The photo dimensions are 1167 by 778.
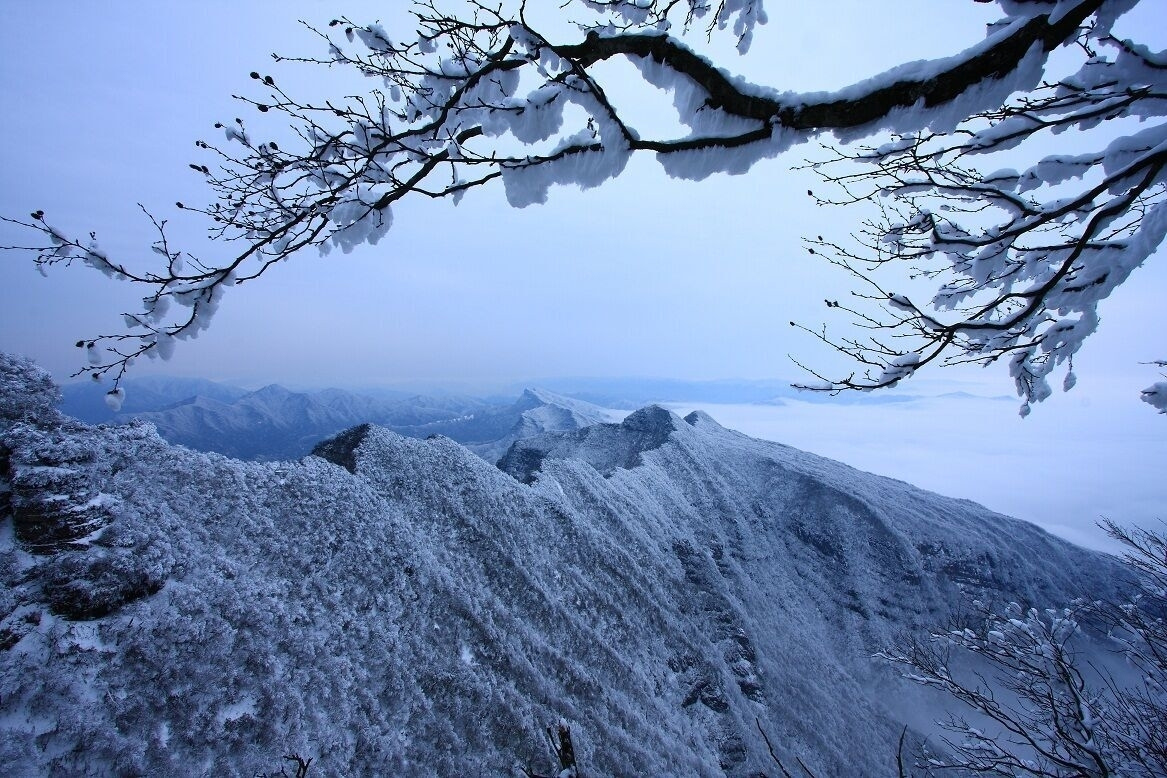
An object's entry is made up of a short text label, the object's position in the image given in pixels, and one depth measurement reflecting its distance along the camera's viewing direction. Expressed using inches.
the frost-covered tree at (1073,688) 265.3
